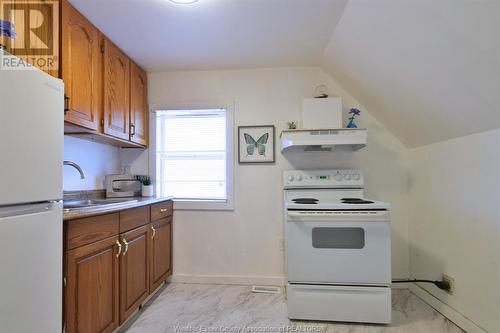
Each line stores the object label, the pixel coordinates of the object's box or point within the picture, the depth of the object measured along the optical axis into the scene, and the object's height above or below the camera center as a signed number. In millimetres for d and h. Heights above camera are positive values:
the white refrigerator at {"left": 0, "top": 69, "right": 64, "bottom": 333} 895 -115
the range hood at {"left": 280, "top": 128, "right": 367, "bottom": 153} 1996 +259
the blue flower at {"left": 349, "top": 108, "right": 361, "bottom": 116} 2264 +523
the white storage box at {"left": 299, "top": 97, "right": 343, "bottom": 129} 2195 +496
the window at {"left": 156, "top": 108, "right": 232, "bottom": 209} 2607 +170
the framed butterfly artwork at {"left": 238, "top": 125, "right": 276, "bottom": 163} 2486 +258
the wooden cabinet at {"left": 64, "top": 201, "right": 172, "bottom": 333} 1247 -583
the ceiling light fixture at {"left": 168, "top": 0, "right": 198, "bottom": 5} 1503 +1003
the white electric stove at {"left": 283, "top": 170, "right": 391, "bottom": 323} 1741 -630
